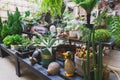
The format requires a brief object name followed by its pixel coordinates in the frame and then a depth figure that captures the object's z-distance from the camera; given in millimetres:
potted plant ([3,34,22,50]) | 2906
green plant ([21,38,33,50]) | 2543
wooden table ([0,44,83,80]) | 1696
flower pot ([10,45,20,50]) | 2697
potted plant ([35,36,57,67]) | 1980
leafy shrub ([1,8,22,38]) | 3377
